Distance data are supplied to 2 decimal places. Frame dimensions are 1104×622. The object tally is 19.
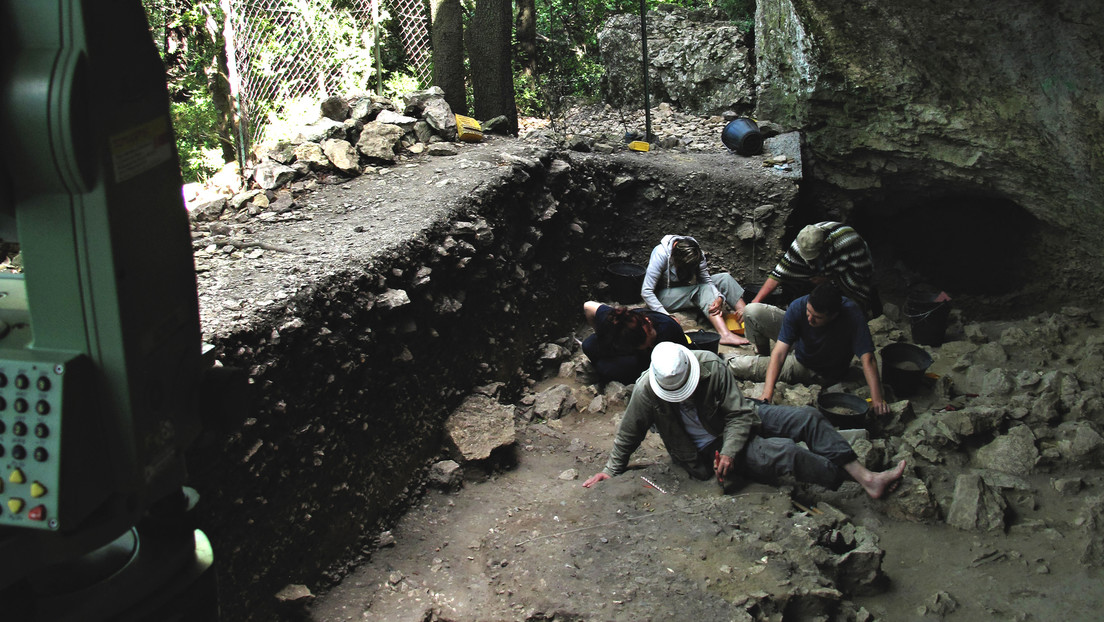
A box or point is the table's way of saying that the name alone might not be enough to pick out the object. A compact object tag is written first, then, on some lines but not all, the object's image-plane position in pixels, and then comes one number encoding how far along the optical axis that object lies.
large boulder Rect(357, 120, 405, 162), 6.65
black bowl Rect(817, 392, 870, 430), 5.39
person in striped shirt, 6.18
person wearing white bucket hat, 4.50
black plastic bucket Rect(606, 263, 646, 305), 8.09
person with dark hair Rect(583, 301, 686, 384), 6.20
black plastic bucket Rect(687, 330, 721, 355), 6.71
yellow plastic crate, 7.44
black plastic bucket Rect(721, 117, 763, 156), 8.72
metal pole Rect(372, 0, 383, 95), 7.71
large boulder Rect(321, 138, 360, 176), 6.32
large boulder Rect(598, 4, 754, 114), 10.48
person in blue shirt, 5.32
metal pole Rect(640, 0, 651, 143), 8.57
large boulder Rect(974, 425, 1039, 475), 4.93
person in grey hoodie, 7.21
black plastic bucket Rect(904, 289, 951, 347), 7.03
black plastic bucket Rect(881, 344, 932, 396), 6.07
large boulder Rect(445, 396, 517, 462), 5.47
